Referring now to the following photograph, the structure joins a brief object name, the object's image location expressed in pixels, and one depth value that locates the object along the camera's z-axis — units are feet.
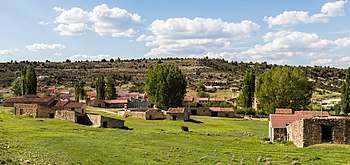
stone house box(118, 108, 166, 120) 264.93
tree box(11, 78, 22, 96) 368.34
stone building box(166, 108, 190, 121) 272.31
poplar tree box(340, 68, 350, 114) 314.47
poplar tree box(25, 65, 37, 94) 317.22
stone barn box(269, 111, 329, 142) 153.28
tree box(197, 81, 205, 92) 557.13
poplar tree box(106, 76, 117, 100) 418.92
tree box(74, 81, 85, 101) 385.09
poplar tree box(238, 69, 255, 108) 351.67
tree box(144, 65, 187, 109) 321.93
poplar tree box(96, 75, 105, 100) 396.78
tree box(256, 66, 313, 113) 314.14
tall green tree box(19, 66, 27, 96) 319.72
